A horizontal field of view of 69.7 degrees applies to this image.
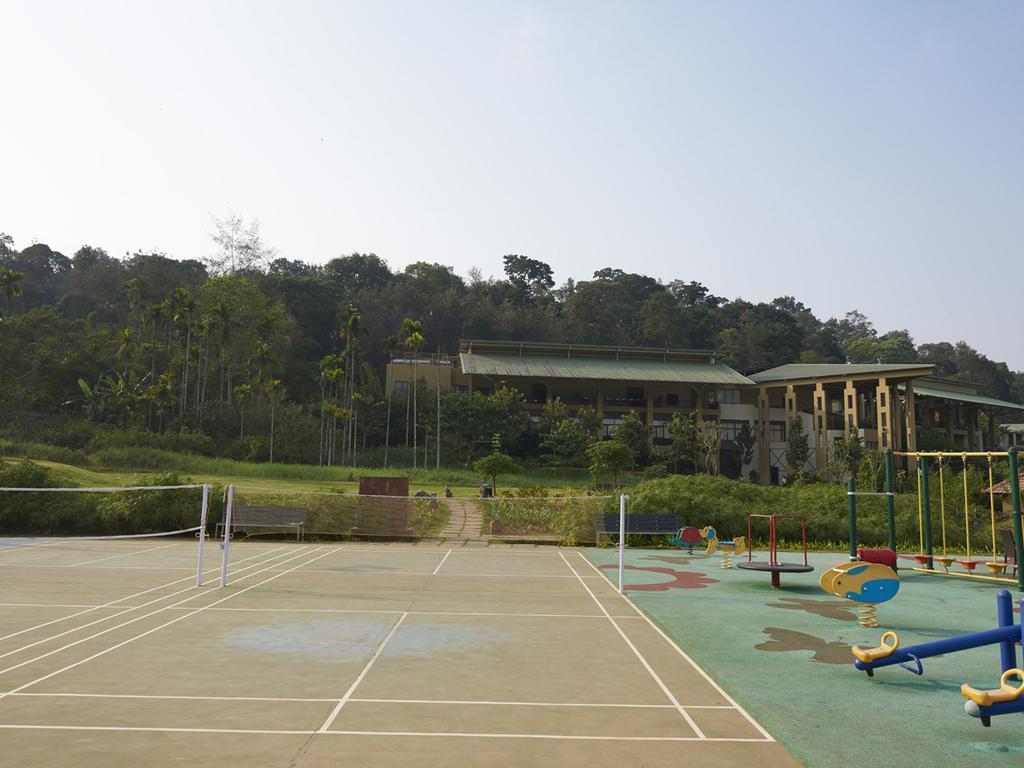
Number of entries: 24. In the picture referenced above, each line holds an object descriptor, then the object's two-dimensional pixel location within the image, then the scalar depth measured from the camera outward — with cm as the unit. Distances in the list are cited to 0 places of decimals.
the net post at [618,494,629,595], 1569
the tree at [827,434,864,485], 5597
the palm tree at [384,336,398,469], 6725
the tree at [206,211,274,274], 9606
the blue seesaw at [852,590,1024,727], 688
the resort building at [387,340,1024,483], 6738
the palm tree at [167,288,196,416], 6650
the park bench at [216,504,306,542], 2541
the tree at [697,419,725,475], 6169
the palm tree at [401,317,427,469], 6550
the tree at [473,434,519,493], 4334
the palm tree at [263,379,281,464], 6466
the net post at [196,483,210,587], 1564
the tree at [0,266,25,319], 5975
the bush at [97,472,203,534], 2639
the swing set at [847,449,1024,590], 1728
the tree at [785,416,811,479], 6294
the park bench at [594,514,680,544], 2553
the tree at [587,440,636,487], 4281
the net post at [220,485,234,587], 1564
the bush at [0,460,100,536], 2666
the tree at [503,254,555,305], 12375
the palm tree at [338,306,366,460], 6638
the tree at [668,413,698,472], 6256
